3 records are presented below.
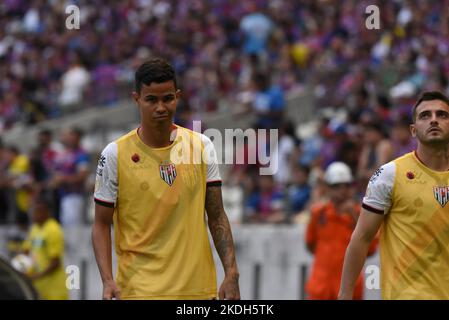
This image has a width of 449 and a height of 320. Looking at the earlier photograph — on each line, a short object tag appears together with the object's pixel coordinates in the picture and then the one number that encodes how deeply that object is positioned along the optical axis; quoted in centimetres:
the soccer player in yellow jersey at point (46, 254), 3141
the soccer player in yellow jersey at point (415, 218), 1736
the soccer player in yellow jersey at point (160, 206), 1787
